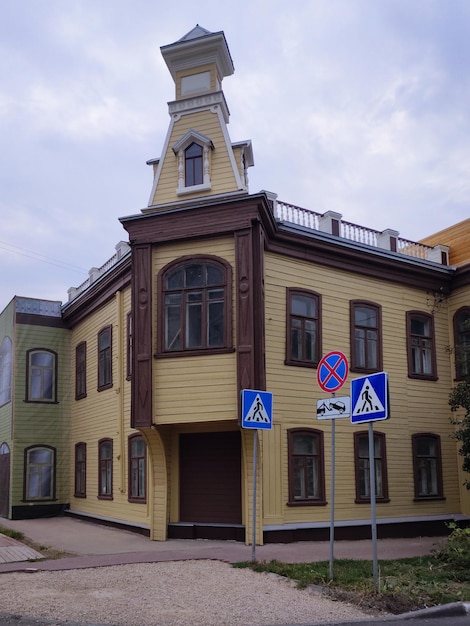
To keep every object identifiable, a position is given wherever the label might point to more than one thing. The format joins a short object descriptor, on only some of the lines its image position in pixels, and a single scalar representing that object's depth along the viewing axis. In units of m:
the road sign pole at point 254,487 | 11.62
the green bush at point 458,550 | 11.66
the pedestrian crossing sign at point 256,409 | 11.45
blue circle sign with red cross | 10.23
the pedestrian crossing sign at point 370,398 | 9.40
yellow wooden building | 15.27
